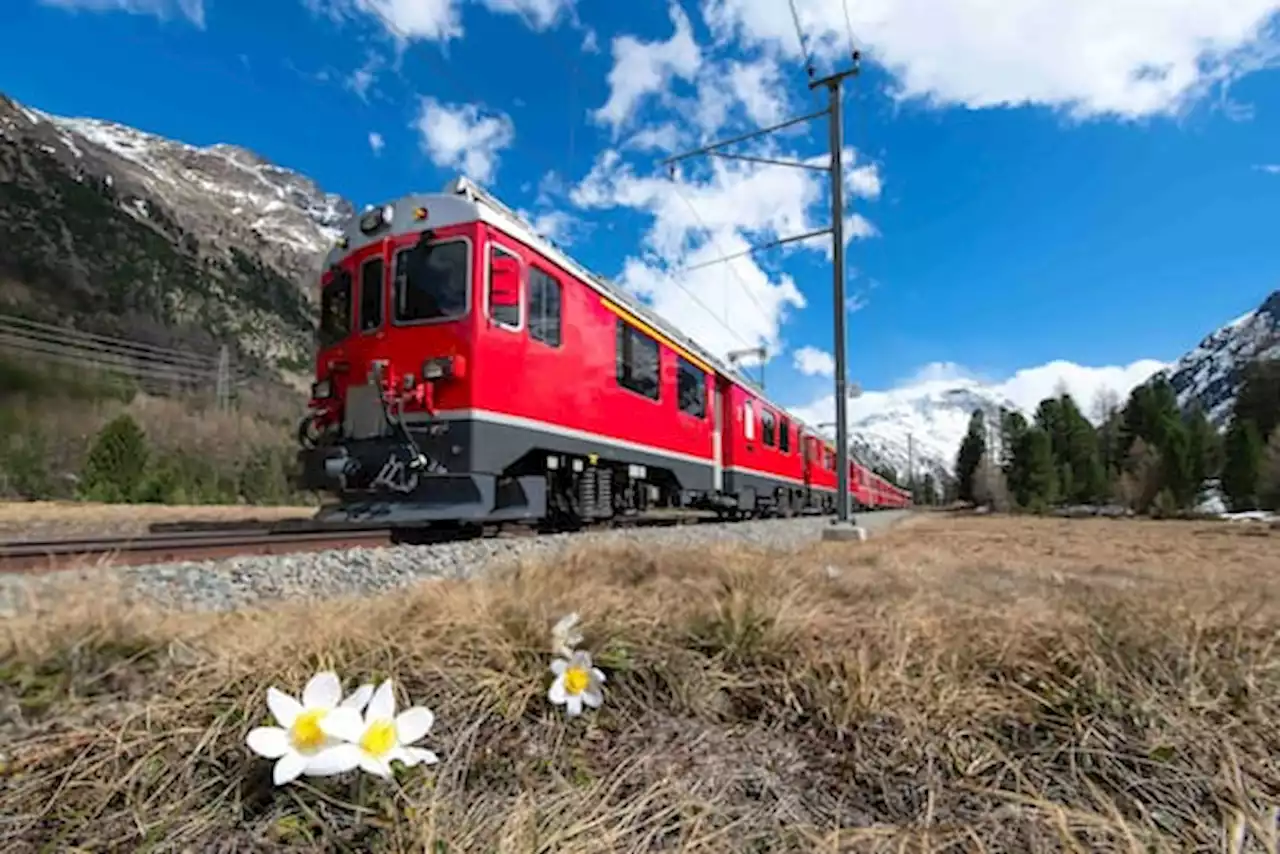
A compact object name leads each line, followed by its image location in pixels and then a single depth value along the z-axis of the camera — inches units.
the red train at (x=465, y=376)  272.7
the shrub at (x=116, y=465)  825.5
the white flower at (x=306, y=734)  46.3
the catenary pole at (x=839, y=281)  390.9
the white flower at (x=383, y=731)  48.5
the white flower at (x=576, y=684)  63.7
